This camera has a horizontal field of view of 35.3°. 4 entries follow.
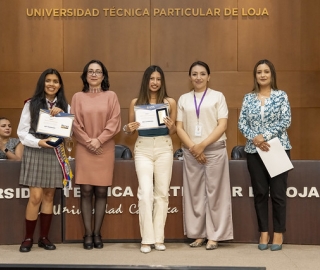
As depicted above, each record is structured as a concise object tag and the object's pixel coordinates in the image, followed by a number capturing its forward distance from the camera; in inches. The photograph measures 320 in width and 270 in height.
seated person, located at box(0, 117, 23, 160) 220.3
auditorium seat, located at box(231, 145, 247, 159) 210.4
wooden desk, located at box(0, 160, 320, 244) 182.7
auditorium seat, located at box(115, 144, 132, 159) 213.2
